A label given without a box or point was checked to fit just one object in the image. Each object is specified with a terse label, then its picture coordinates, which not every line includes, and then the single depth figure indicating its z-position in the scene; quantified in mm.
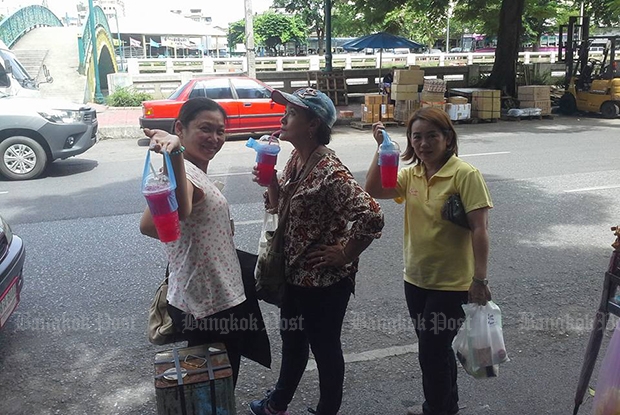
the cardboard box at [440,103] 14191
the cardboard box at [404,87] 14328
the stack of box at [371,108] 14252
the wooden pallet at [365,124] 14180
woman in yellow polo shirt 2451
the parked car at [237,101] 11984
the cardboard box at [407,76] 14273
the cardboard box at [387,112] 14461
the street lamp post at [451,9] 20369
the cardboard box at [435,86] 14250
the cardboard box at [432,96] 14297
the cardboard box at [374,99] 14273
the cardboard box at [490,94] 15003
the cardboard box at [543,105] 16062
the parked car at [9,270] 3355
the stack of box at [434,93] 14265
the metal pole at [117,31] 35828
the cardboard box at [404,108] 14406
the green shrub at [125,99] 17156
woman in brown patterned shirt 2373
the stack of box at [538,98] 16062
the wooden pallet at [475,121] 14916
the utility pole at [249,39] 17078
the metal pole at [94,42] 18922
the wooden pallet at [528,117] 15672
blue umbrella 16875
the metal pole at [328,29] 17406
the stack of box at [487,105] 15039
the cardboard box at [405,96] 14383
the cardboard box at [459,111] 14523
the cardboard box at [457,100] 14695
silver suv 8648
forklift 15540
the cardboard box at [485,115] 15109
